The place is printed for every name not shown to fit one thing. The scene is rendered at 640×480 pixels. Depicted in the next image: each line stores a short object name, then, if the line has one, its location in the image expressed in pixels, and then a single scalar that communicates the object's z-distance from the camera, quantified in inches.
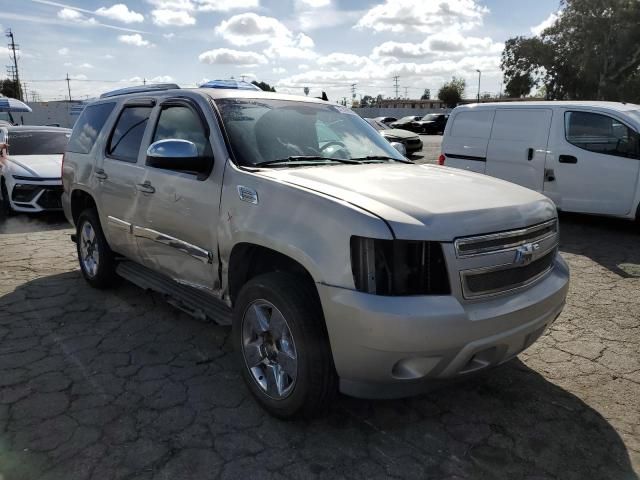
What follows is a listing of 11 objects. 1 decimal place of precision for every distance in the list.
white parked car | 327.0
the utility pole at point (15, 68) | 2721.5
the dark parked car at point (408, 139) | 698.6
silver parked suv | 94.1
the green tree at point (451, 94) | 3304.6
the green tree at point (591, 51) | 1644.9
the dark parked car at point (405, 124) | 1582.4
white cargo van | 280.7
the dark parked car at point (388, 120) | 1754.4
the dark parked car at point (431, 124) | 1590.8
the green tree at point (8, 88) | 2827.5
